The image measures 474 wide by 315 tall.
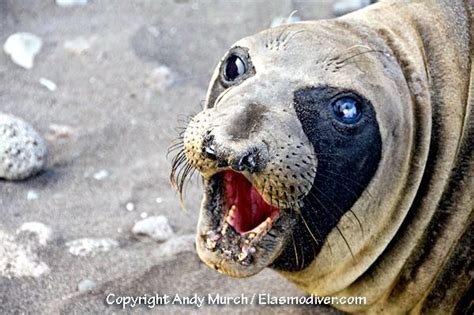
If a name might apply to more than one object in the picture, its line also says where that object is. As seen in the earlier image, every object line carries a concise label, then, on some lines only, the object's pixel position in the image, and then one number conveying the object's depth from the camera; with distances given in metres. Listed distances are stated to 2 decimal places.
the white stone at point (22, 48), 10.31
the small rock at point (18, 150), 8.27
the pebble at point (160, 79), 10.32
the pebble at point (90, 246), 7.73
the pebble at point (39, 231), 7.79
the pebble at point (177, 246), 7.90
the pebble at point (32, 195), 8.33
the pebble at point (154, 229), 8.10
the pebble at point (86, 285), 7.32
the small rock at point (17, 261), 7.34
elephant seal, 6.02
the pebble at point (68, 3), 11.50
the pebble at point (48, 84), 10.02
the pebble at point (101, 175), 8.82
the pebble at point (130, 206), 8.45
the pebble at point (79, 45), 10.66
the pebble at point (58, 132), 9.26
